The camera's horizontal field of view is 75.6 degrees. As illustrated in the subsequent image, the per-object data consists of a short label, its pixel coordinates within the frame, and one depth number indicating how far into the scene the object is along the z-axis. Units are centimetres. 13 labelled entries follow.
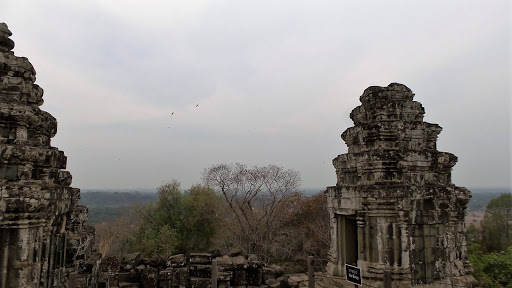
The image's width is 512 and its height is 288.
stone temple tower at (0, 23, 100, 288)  379
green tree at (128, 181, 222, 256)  2307
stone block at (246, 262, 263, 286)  930
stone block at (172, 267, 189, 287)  901
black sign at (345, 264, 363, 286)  544
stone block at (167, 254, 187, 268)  930
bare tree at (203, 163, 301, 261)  2236
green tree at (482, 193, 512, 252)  2327
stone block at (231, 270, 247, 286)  921
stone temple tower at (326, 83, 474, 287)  599
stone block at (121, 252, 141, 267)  923
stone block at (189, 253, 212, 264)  945
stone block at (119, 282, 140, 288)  862
